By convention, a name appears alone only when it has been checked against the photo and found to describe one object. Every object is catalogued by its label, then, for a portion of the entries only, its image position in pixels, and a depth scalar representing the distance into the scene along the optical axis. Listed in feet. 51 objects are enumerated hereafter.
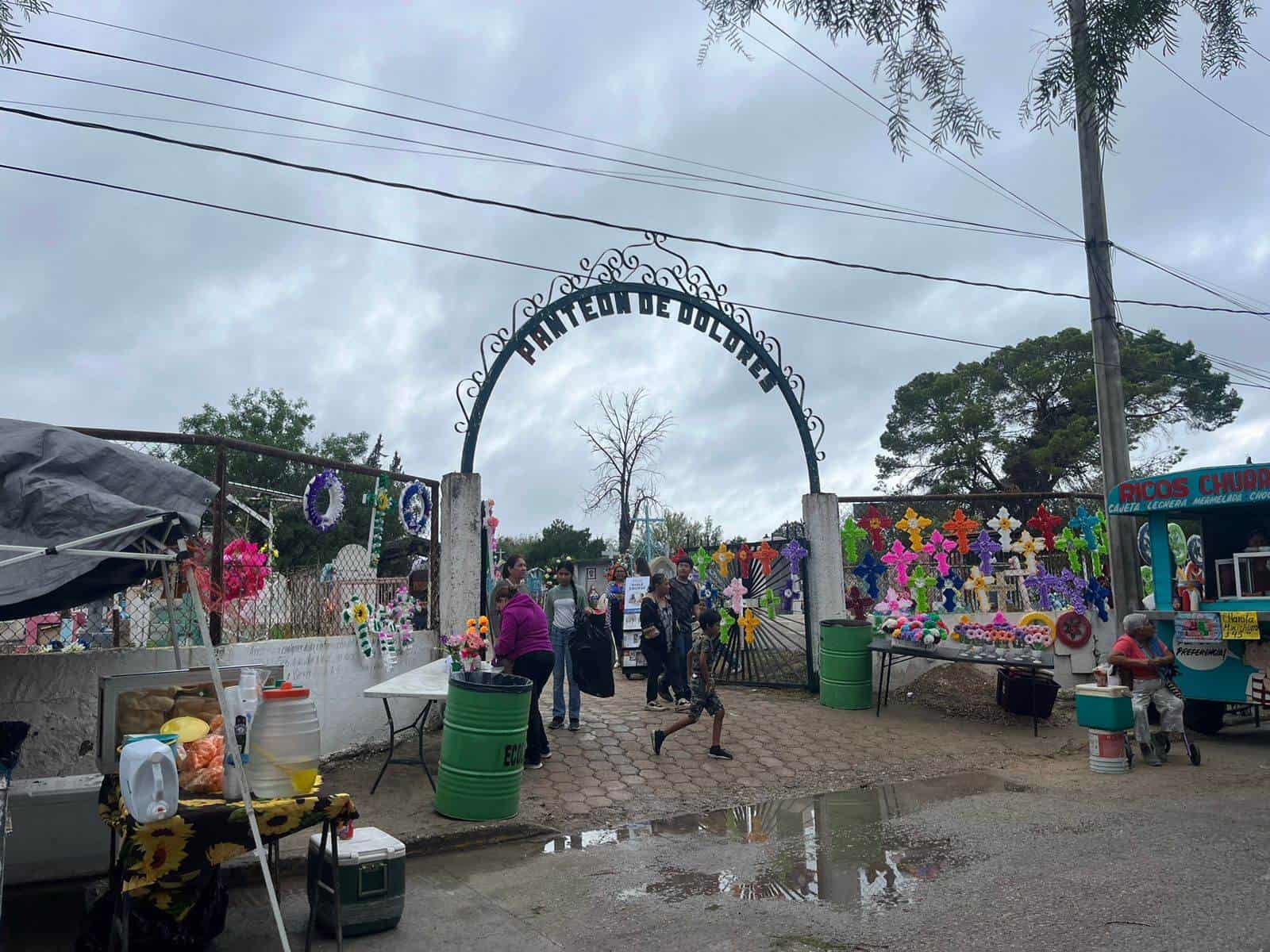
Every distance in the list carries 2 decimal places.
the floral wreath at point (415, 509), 30.89
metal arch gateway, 35.19
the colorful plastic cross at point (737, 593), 42.65
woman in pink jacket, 26.32
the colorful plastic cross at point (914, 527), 39.47
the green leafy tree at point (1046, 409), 99.86
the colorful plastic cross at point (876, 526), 39.68
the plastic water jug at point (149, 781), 12.66
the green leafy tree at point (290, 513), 26.40
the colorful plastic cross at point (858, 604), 38.75
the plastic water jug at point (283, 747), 14.02
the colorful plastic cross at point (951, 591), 39.11
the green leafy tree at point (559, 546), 156.04
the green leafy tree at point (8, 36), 17.62
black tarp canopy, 13.37
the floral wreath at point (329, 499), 26.35
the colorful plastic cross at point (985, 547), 39.58
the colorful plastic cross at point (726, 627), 42.91
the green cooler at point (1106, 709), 27.68
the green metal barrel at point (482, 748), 22.06
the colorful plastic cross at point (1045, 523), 40.09
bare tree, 95.76
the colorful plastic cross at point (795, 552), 40.22
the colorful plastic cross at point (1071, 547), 40.37
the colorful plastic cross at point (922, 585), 39.04
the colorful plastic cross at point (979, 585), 39.47
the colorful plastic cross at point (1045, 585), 40.01
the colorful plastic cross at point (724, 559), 43.78
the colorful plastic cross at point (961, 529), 39.47
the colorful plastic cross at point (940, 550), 39.24
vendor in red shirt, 28.50
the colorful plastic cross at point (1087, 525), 40.70
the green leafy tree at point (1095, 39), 15.43
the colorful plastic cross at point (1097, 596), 40.65
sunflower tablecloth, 13.14
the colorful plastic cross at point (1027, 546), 39.83
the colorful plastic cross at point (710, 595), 43.88
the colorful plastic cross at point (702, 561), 45.24
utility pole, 35.19
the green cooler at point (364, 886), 15.56
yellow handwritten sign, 30.01
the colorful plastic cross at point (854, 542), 39.93
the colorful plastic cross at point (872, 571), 39.68
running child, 28.60
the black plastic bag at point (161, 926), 14.46
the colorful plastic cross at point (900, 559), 39.34
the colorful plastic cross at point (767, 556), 41.81
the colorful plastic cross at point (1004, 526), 39.70
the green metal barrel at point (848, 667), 36.60
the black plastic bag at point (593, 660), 30.50
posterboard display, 45.37
